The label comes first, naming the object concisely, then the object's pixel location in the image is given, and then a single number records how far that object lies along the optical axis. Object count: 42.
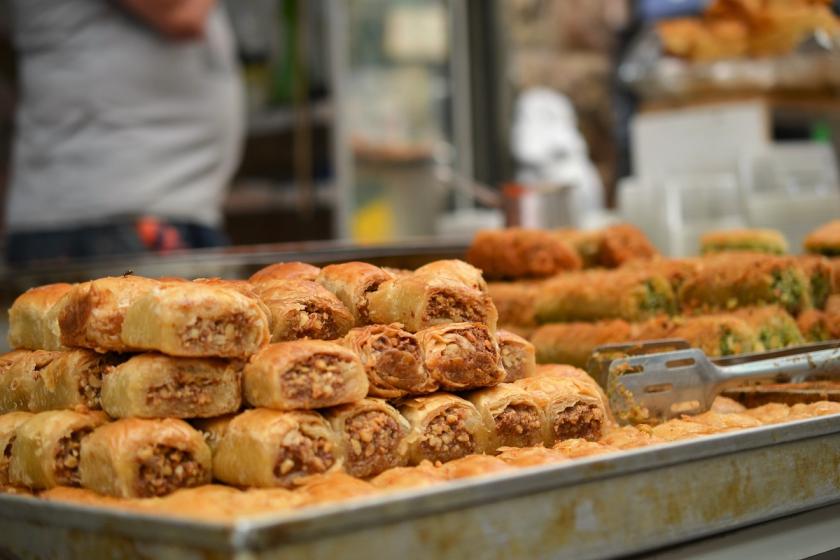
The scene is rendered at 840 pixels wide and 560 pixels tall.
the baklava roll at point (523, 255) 1.46
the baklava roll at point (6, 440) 1.09
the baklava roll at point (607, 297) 1.33
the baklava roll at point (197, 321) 1.03
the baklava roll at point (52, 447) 1.06
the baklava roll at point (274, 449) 1.03
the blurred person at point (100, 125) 2.07
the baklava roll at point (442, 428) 1.07
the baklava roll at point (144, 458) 1.02
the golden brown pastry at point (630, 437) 1.09
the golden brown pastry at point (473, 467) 1.04
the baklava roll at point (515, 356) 1.14
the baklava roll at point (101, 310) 1.06
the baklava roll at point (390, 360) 1.07
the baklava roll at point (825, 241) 1.42
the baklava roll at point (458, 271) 1.13
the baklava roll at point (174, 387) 1.04
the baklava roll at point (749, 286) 1.33
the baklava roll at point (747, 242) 1.47
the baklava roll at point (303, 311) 1.09
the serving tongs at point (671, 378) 1.17
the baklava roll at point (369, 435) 1.05
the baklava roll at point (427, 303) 1.11
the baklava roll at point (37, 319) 1.14
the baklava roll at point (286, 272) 1.15
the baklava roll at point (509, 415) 1.09
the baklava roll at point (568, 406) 1.12
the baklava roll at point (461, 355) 1.08
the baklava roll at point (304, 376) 1.04
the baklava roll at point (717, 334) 1.27
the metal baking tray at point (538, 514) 0.93
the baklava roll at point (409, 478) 1.02
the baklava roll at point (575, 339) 1.30
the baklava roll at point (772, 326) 1.29
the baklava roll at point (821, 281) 1.35
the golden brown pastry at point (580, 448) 1.07
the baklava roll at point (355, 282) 1.13
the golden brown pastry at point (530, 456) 1.05
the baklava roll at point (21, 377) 1.12
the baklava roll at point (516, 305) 1.40
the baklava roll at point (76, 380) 1.08
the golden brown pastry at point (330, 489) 1.00
